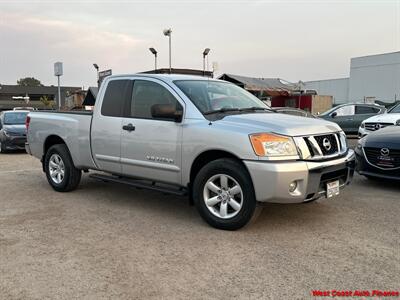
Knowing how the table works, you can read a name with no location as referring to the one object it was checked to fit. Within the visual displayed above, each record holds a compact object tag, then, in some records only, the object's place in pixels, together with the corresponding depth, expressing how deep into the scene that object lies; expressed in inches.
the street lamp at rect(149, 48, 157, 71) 778.8
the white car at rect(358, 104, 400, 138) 465.4
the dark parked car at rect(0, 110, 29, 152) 516.1
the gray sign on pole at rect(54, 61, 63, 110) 685.9
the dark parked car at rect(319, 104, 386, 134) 637.3
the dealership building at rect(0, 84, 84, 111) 3041.8
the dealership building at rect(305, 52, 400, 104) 2094.0
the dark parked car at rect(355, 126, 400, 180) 261.4
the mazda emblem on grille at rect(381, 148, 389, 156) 264.8
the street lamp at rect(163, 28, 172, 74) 780.6
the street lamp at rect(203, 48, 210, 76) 778.7
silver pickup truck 177.3
